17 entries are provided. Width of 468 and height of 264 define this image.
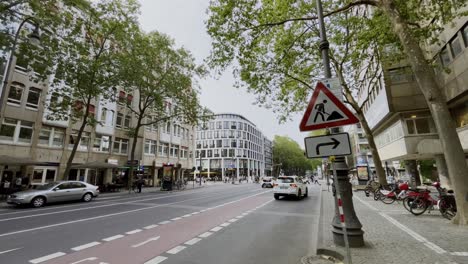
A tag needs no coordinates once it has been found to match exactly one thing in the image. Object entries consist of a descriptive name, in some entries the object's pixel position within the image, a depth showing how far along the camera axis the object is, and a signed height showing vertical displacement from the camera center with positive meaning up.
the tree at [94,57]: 17.64 +10.06
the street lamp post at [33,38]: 11.76 +7.17
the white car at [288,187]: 16.92 -0.82
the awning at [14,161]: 15.56 +1.20
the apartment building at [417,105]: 14.49 +5.64
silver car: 12.34 -0.96
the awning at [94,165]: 21.31 +1.15
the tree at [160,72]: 21.93 +11.25
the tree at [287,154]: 100.00 +9.79
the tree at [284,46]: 10.70 +7.57
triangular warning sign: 3.88 +1.12
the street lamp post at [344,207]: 5.31 -0.76
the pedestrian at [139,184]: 23.38 -0.72
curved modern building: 85.00 +11.10
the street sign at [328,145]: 3.71 +0.50
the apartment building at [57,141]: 19.27 +3.82
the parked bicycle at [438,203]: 8.25 -1.09
